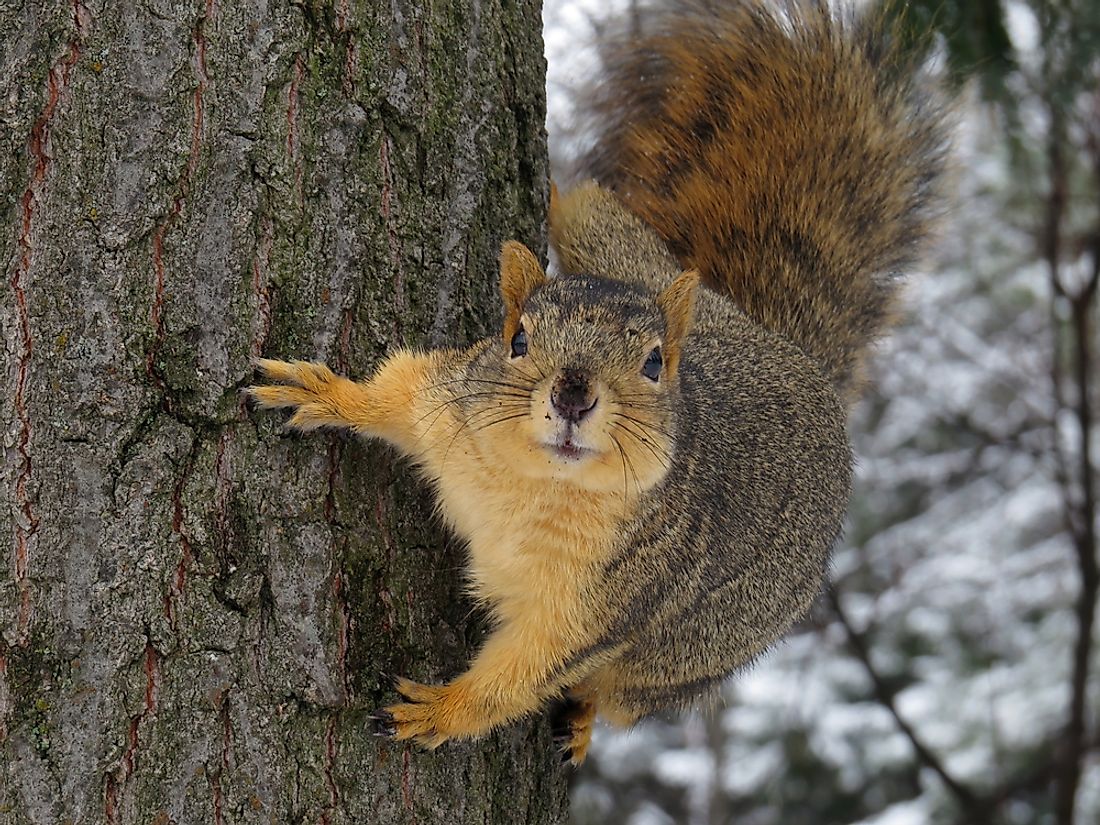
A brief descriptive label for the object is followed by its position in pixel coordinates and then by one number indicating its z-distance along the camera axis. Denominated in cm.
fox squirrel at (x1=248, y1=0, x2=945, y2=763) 172
